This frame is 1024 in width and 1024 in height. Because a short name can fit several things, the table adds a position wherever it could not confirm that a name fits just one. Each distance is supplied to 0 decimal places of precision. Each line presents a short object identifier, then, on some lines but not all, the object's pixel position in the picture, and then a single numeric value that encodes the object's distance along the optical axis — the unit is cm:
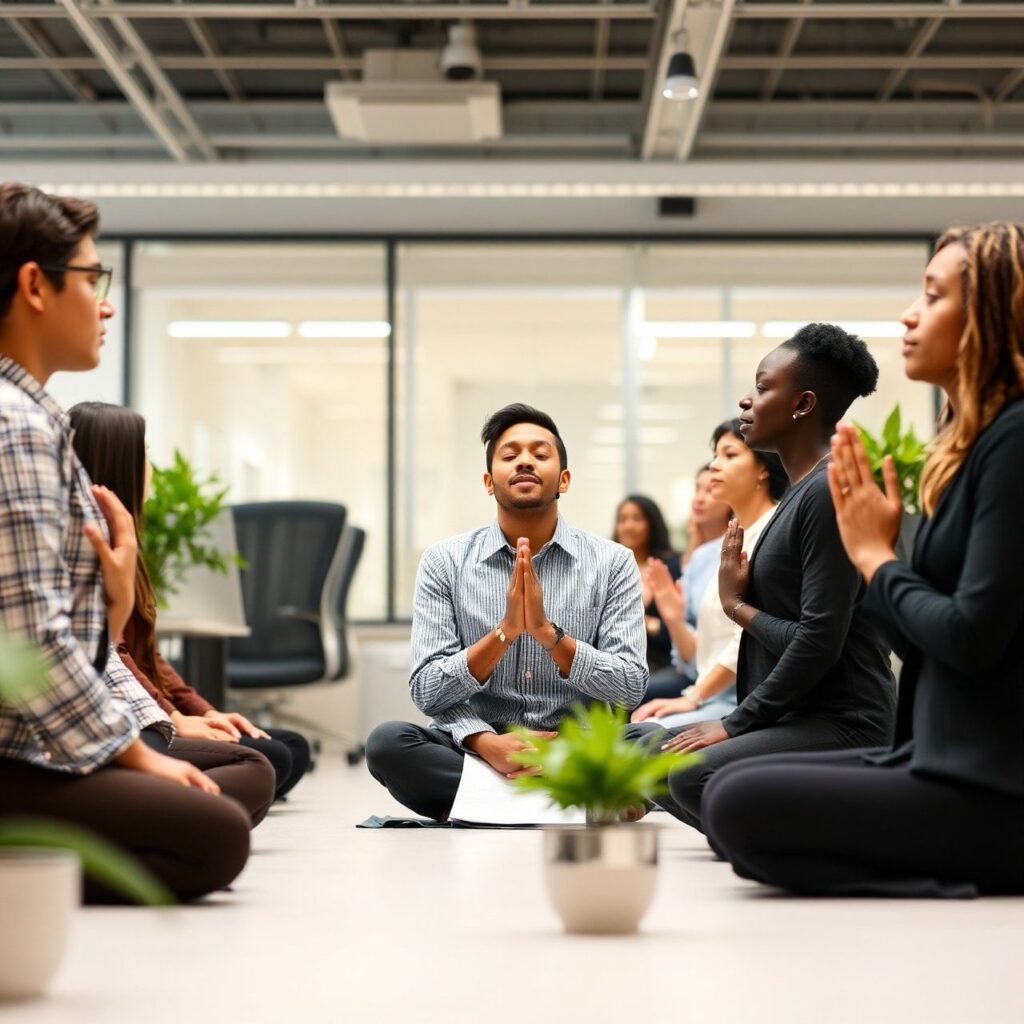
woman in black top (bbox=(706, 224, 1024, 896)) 212
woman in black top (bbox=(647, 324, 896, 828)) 286
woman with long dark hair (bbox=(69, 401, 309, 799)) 305
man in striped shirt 359
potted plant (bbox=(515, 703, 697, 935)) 191
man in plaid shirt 189
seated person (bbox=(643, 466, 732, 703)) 490
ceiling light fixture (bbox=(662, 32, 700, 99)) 563
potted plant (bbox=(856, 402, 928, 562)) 482
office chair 665
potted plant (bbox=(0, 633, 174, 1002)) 150
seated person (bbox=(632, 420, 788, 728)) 392
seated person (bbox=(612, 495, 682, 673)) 606
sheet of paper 358
